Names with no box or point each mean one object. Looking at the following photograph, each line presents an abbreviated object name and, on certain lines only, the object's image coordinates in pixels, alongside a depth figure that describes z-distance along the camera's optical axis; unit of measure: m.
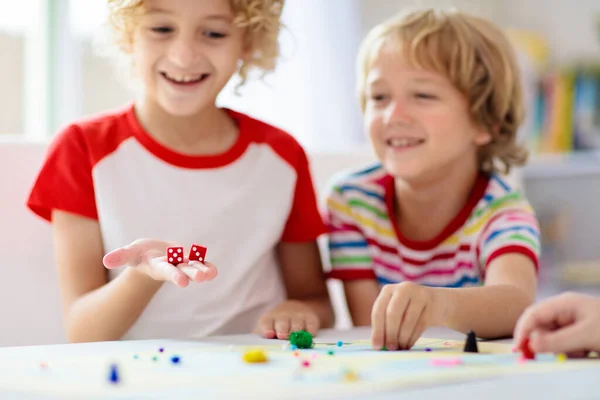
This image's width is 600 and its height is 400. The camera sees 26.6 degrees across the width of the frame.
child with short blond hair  1.42
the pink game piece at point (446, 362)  1.01
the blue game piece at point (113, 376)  0.95
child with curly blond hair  1.32
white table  0.93
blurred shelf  2.53
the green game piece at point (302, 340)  1.12
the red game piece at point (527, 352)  1.04
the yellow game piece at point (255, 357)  1.03
